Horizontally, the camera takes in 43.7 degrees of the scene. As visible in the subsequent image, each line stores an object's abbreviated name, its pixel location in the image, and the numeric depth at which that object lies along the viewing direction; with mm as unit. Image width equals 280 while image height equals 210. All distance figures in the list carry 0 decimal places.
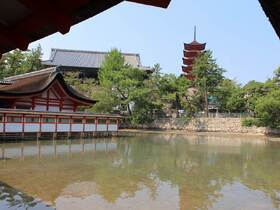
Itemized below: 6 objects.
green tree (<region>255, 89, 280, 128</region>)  32719
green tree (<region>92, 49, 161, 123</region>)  36125
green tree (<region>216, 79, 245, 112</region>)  38688
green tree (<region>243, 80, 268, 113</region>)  37281
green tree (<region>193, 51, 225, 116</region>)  39281
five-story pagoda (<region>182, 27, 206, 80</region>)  52719
